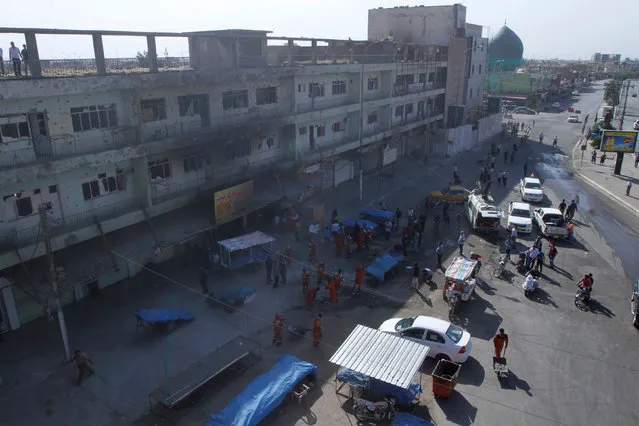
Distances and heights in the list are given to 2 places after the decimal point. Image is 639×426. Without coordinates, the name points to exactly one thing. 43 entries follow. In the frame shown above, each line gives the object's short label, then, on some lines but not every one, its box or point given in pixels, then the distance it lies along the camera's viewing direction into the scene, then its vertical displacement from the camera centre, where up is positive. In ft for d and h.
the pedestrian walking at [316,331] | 54.34 -28.42
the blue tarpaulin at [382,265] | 70.28 -28.04
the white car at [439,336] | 50.56 -27.72
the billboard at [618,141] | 125.49 -18.41
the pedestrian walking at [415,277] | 69.26 -28.92
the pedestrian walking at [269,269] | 70.33 -27.97
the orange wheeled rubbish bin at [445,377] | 45.37 -28.54
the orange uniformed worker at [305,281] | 65.77 -27.77
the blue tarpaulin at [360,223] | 86.12 -26.64
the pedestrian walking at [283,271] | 69.76 -27.98
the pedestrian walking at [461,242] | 80.89 -28.12
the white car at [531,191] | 109.19 -26.99
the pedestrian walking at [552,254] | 76.02 -28.39
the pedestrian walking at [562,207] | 99.45 -27.60
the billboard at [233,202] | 74.79 -20.31
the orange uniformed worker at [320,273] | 68.35 -27.91
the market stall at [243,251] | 72.33 -27.09
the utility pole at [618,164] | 131.58 -25.32
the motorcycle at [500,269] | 73.15 -29.66
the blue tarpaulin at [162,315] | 56.34 -28.04
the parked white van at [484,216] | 87.66 -26.10
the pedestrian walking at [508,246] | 78.54 -28.29
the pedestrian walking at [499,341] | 50.67 -27.79
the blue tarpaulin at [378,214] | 91.15 -26.48
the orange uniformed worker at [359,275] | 66.80 -27.68
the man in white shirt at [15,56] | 56.13 +2.00
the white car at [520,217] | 89.20 -27.35
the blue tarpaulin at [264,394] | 40.09 -27.78
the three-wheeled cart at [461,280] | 62.85 -27.05
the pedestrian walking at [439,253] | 76.28 -28.20
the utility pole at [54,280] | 47.65 -21.20
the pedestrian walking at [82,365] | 48.80 -28.94
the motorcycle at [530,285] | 66.28 -28.87
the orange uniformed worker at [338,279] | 66.28 -27.90
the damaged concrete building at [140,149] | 56.75 -10.91
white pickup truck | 87.15 -27.35
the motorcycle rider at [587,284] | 63.62 -27.75
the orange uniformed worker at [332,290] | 64.23 -28.42
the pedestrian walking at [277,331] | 54.90 -28.76
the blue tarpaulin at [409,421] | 39.88 -28.36
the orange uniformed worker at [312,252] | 77.87 -28.48
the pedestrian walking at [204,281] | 66.23 -27.95
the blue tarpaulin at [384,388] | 44.37 -28.62
